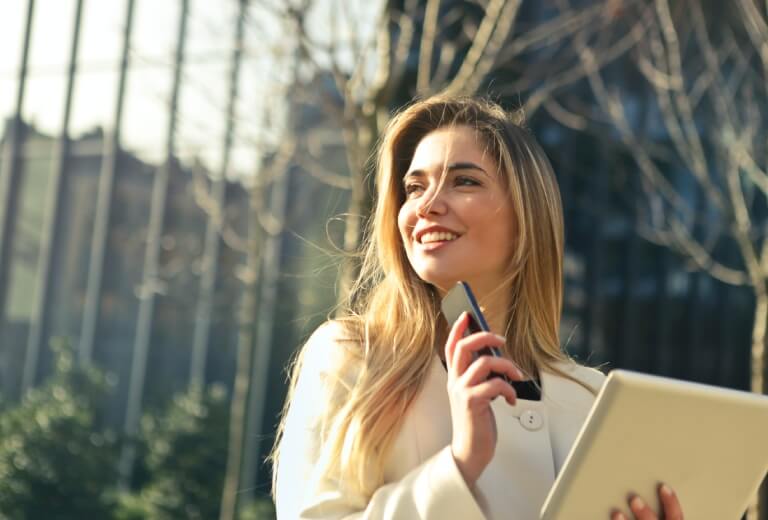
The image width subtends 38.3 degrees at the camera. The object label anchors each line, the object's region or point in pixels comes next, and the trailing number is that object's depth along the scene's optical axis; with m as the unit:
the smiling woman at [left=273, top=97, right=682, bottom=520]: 1.75
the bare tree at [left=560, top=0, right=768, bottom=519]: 5.65
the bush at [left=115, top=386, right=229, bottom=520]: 8.91
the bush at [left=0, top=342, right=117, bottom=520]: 8.73
